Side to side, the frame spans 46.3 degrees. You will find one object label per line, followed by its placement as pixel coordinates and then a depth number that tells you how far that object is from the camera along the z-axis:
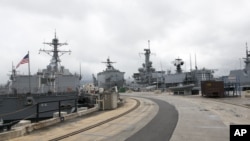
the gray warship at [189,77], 75.69
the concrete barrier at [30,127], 10.58
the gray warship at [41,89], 29.39
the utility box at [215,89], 35.88
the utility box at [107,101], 22.28
